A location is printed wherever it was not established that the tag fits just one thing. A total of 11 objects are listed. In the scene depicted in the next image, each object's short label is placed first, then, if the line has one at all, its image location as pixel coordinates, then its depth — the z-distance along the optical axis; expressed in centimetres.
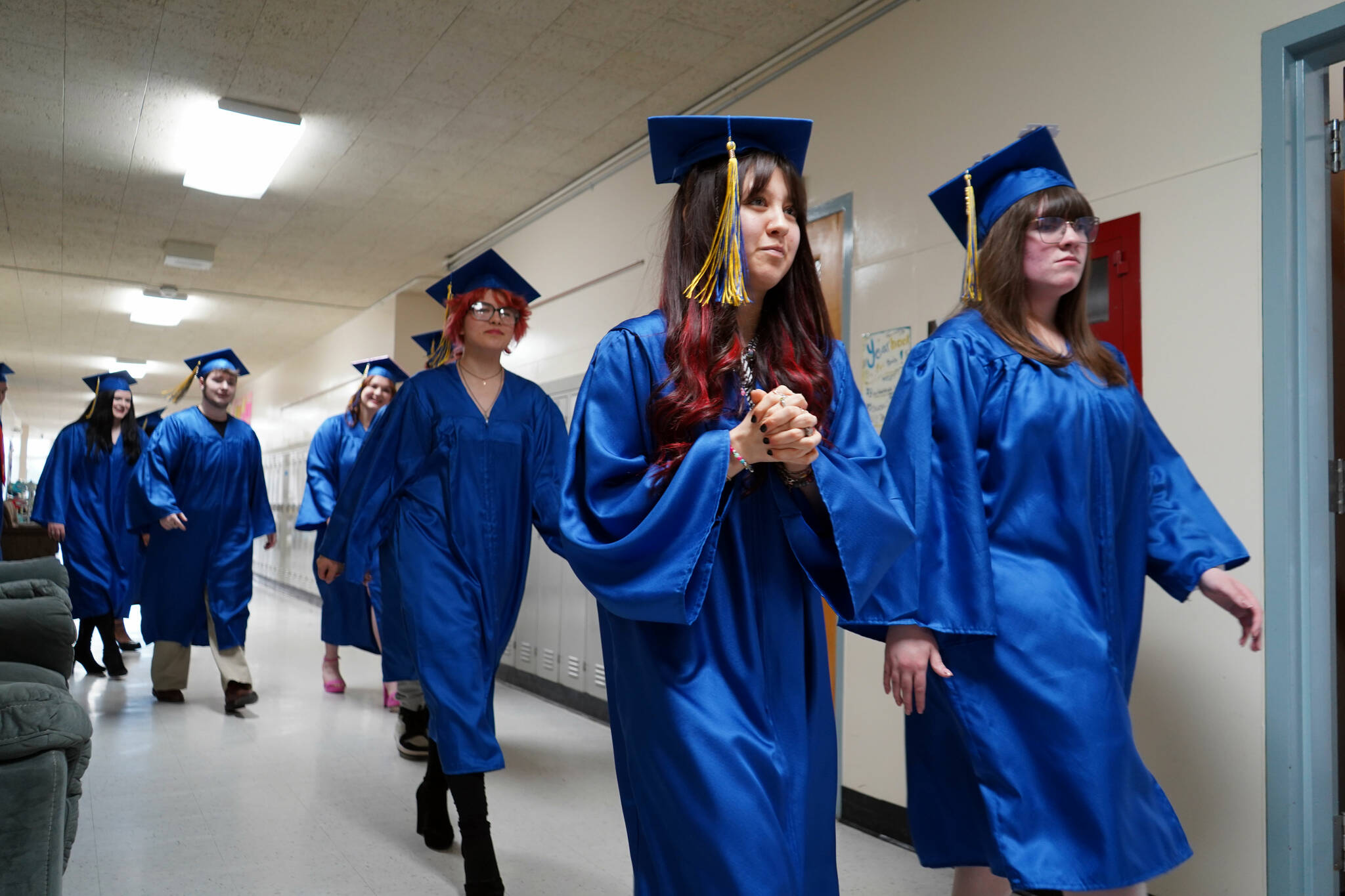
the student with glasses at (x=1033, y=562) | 167
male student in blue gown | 483
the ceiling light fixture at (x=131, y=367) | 1291
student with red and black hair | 129
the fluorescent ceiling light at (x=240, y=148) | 477
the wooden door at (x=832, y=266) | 357
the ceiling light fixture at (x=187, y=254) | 709
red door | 258
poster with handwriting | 328
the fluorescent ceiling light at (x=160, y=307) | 862
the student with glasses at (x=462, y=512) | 261
